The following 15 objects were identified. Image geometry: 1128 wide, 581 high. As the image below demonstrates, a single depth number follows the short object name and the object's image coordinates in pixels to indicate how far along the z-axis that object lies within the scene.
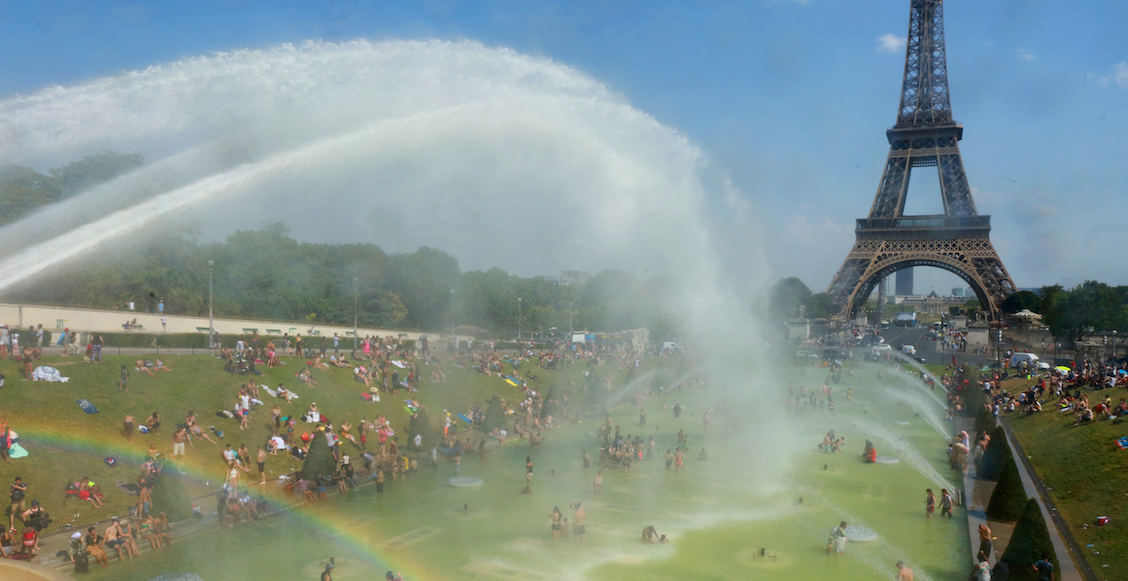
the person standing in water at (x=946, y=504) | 22.34
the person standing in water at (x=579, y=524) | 20.12
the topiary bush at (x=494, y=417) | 34.69
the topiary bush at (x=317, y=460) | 23.86
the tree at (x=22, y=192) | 31.82
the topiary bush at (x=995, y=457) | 25.80
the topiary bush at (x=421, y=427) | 30.78
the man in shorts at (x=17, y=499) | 17.98
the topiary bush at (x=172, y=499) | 19.53
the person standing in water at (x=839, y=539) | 19.20
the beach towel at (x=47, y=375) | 24.34
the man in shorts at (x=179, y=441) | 23.89
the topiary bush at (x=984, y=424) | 31.08
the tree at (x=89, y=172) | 36.62
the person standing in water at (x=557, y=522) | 20.19
